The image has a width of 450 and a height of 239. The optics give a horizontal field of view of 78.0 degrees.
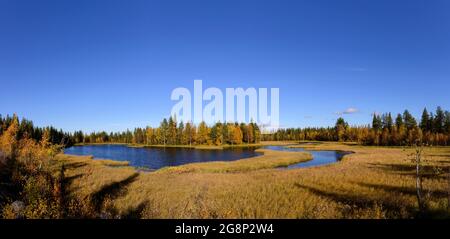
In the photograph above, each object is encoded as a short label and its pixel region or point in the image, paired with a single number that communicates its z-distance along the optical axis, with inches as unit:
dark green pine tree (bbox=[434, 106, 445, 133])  3951.8
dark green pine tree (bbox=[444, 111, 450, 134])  3844.2
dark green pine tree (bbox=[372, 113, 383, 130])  4639.8
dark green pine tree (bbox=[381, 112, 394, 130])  4542.1
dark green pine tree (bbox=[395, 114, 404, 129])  4340.6
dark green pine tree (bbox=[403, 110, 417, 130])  4184.5
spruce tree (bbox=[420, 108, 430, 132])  4089.6
